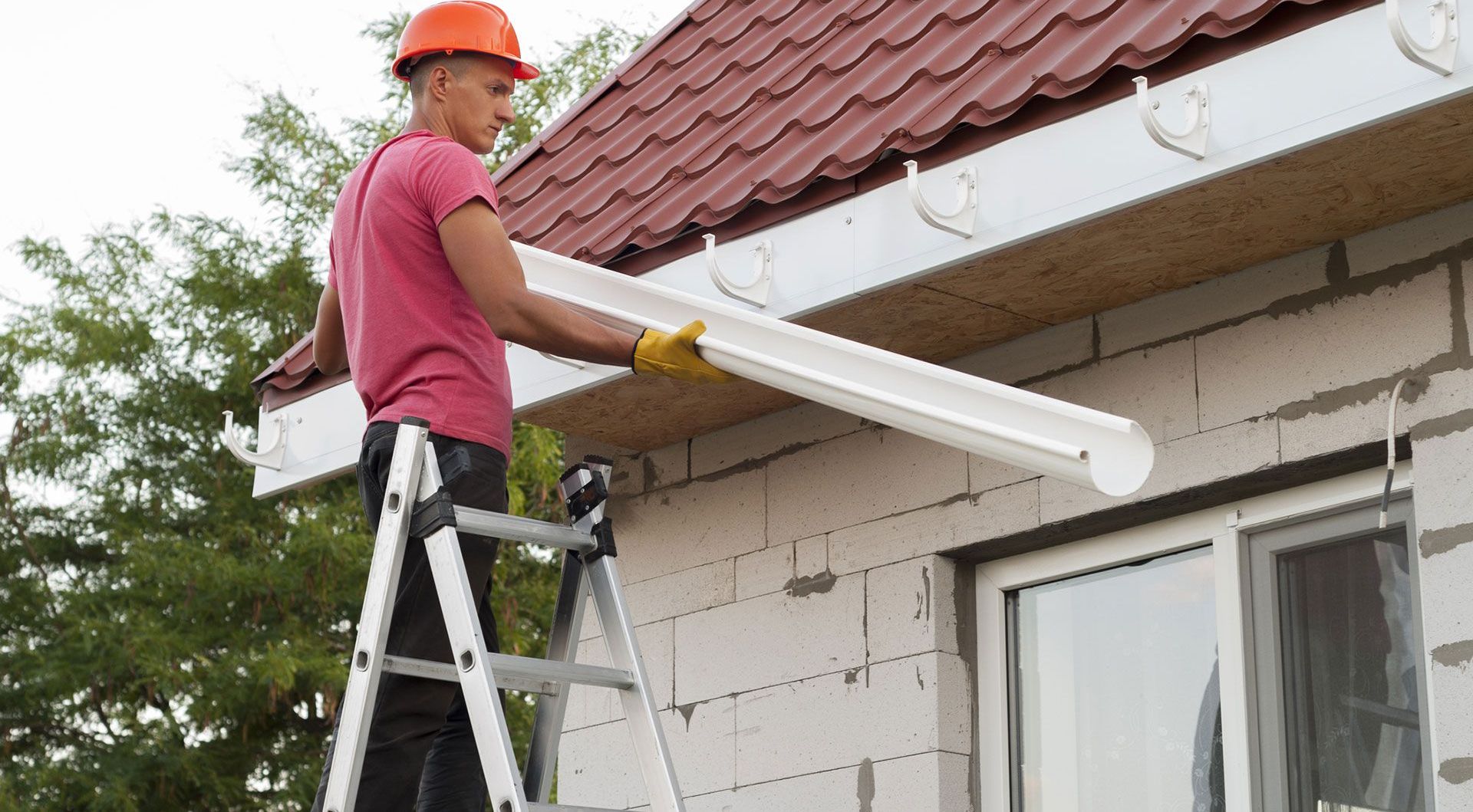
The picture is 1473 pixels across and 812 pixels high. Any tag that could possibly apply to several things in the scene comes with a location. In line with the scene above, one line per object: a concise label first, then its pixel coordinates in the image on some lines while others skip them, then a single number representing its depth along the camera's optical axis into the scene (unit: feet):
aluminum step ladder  9.79
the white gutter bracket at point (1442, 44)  9.78
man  10.48
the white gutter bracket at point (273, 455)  16.62
